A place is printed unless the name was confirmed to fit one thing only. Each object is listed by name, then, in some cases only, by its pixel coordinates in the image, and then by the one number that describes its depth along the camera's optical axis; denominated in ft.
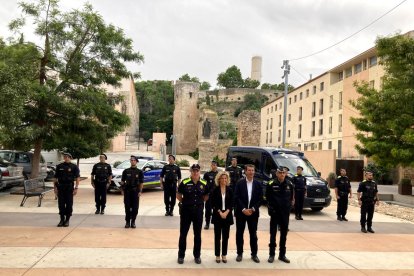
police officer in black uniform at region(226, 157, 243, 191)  39.93
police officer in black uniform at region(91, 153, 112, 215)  37.35
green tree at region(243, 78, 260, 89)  342.23
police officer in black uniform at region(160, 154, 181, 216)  38.88
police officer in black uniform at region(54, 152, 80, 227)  31.65
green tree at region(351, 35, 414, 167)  55.42
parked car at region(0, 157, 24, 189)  50.24
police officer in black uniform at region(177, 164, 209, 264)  22.20
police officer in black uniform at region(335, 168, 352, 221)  39.63
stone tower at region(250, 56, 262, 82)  358.64
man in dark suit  22.66
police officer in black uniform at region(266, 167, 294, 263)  23.35
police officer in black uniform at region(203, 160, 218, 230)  35.56
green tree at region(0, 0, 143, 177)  48.32
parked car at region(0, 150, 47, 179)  59.21
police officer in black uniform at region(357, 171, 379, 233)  33.94
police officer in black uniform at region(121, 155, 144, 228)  31.96
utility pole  84.84
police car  60.23
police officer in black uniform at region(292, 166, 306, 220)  39.55
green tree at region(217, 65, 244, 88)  341.00
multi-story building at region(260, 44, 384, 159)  115.14
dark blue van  43.24
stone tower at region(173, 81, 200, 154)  215.51
